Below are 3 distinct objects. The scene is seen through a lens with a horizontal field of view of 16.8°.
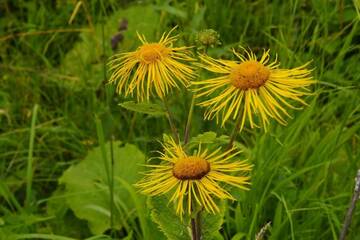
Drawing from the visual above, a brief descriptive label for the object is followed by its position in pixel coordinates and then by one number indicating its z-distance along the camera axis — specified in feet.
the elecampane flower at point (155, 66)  2.33
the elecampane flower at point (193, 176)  2.18
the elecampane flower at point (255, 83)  2.21
